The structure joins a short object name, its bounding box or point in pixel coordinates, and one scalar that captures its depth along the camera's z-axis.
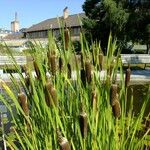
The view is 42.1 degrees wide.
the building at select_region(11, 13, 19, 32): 55.53
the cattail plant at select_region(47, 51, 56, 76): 1.21
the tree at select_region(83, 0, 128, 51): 18.53
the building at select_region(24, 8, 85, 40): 37.92
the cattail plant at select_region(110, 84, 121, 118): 1.01
